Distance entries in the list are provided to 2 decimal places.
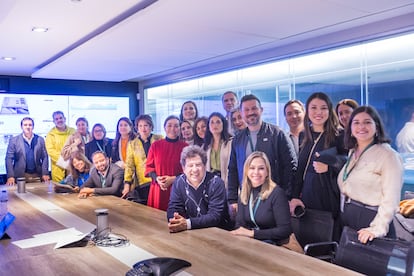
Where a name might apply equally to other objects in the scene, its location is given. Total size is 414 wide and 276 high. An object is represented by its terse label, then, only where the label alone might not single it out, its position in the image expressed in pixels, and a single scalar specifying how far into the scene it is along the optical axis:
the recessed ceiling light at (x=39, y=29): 3.78
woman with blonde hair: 2.50
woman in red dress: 3.80
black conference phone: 1.64
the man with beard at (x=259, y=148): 3.24
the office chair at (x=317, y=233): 2.52
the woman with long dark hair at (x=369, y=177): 2.39
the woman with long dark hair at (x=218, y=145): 3.82
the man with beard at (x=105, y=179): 3.96
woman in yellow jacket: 4.20
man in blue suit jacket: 5.51
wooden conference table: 1.75
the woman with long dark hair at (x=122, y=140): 4.71
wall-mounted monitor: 6.72
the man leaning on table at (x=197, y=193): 2.75
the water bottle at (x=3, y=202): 3.21
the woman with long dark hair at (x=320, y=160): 2.92
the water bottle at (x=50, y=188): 4.23
